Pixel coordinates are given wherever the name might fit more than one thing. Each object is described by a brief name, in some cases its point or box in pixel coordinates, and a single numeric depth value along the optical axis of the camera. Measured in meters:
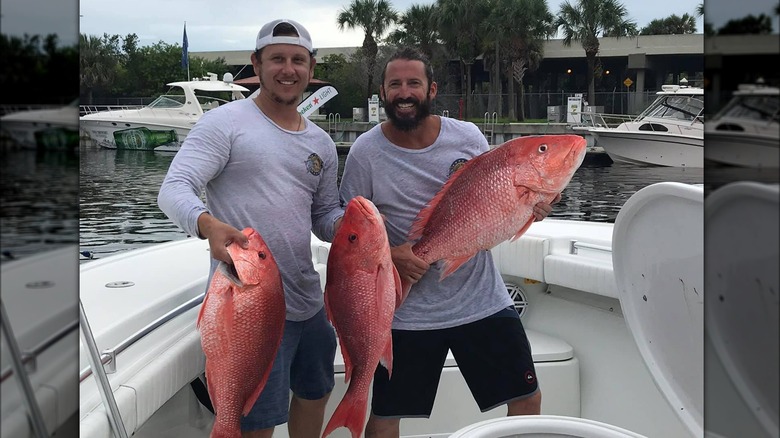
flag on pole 25.83
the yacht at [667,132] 22.08
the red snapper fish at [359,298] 2.40
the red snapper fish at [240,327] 2.25
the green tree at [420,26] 39.88
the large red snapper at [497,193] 2.51
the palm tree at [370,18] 35.78
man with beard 2.85
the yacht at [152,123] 26.22
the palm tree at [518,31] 41.16
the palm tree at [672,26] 47.51
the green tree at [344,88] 35.25
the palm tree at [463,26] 40.81
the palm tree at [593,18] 41.56
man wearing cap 2.59
